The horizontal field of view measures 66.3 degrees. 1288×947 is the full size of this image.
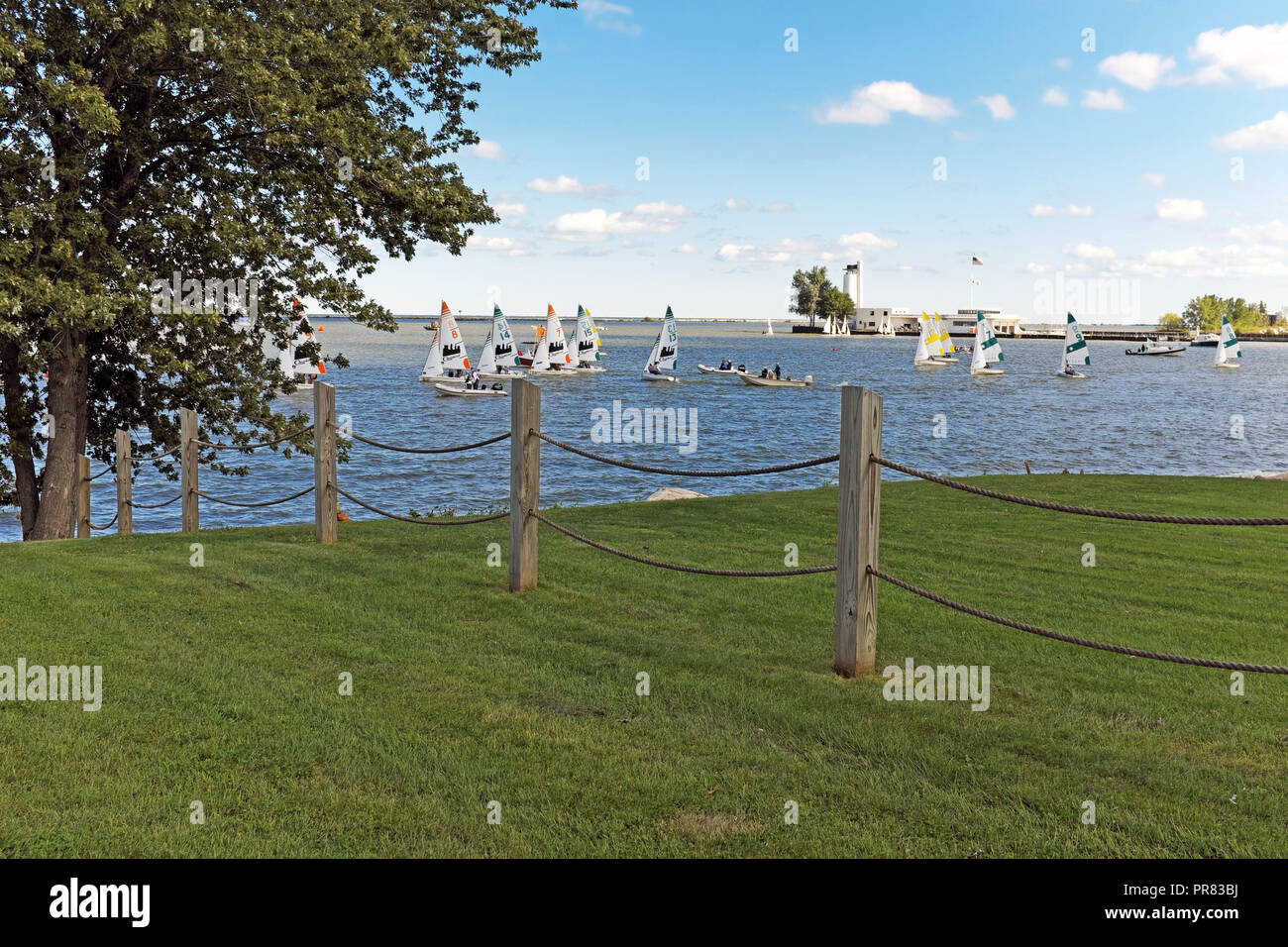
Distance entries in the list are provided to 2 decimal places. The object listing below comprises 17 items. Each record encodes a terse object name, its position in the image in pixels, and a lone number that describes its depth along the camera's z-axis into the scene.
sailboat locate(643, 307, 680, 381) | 79.56
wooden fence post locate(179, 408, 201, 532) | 12.95
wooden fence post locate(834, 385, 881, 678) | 6.34
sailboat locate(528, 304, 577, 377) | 84.31
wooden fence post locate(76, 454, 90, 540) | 15.11
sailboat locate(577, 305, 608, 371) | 86.62
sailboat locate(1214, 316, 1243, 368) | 118.38
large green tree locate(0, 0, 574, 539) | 12.34
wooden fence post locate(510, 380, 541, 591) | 8.80
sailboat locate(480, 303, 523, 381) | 69.30
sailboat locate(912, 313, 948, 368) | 104.31
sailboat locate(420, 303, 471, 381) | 63.50
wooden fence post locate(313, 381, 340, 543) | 11.26
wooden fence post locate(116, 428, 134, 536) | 13.98
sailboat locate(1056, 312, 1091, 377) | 97.38
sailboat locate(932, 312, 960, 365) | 105.94
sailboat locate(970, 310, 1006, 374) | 90.31
